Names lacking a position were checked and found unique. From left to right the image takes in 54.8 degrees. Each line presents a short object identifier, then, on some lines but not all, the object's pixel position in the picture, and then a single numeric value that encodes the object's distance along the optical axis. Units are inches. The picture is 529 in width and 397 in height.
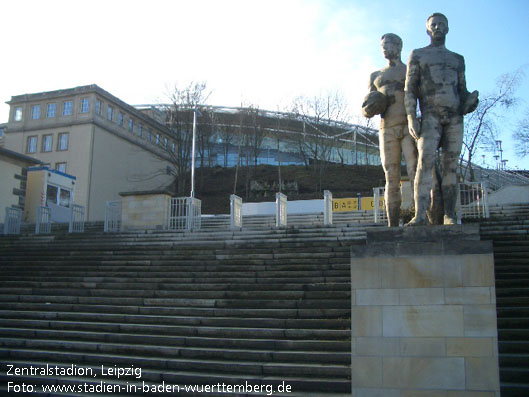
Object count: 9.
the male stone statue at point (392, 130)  285.3
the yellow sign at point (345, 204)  1008.5
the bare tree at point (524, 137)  1245.7
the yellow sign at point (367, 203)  966.4
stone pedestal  215.6
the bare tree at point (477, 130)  1192.2
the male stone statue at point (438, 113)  262.8
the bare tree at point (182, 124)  1470.2
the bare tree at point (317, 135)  1647.4
